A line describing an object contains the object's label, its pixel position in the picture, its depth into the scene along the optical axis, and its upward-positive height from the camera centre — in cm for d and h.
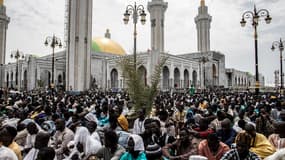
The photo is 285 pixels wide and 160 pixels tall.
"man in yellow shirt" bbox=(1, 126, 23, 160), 411 -78
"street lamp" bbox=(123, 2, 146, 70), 1864 +521
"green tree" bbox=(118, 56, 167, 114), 1113 +26
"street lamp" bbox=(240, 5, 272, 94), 1861 +484
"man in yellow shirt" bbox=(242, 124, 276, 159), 446 -90
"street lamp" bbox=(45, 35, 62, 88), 2798 +493
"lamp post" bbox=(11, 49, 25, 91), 3929 +515
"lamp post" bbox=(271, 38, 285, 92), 2626 +426
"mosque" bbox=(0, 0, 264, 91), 3928 +579
